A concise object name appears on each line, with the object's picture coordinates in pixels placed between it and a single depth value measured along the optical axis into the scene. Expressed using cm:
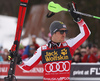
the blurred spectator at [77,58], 1593
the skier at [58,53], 840
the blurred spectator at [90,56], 1568
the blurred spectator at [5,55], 1824
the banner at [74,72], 1393
